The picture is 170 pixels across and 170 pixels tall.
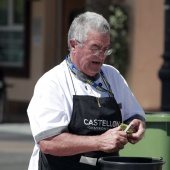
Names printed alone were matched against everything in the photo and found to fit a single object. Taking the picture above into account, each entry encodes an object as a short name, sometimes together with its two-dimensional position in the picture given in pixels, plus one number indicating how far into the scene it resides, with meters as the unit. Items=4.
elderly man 8.21
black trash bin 8.12
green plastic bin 12.65
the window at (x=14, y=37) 37.47
